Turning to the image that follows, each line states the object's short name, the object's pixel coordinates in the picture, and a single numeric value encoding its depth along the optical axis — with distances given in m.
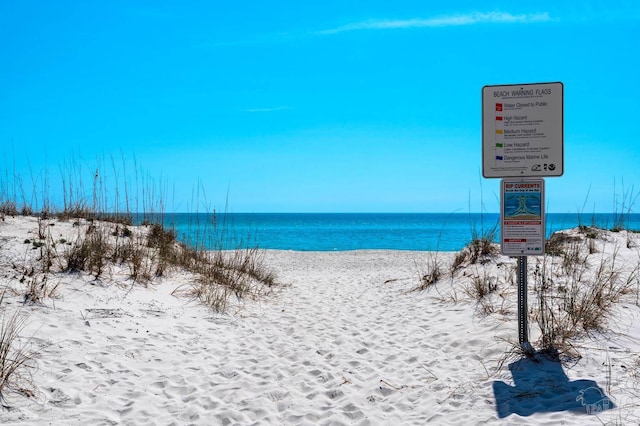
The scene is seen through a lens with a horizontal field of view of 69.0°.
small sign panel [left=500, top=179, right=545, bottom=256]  4.30
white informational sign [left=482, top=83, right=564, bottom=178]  4.21
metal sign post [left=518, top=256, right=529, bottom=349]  4.38
